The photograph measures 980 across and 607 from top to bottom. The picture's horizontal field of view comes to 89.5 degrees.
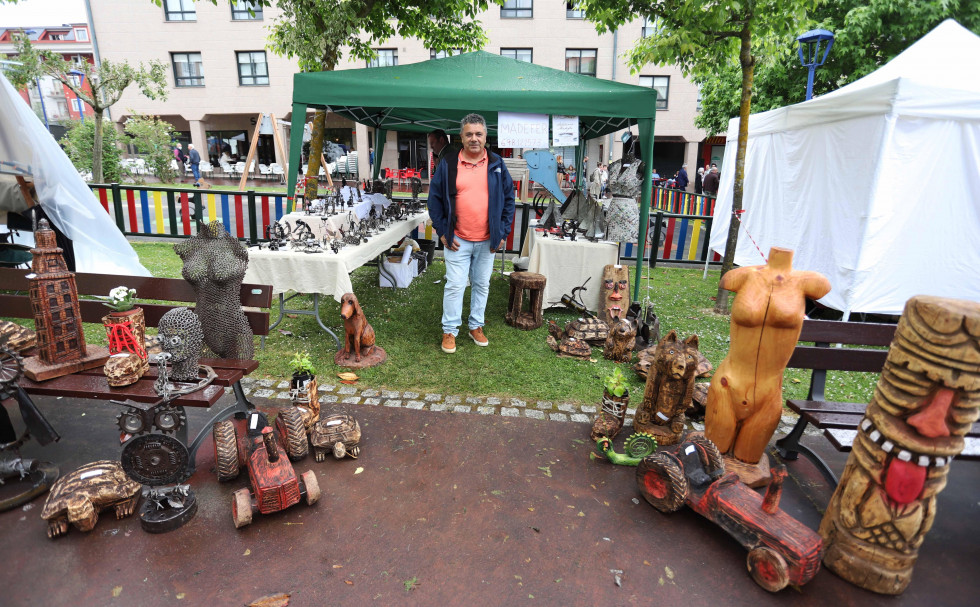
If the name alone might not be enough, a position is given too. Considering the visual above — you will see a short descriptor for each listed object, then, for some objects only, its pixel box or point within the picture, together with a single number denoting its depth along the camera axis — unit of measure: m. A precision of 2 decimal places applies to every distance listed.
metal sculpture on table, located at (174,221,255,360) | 3.04
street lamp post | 5.86
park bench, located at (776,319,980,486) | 2.75
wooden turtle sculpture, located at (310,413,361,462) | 2.88
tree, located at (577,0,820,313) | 5.16
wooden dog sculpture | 4.03
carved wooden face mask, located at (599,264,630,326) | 5.23
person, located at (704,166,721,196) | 17.45
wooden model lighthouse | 2.44
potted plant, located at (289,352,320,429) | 3.00
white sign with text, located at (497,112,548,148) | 5.09
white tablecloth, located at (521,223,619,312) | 5.59
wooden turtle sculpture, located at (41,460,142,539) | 2.21
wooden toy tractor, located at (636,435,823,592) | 2.02
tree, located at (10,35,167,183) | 12.28
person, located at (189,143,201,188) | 19.89
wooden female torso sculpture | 2.42
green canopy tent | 4.93
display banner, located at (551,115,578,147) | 5.17
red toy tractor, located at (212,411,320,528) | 2.34
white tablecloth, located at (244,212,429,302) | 4.24
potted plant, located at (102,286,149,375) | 2.54
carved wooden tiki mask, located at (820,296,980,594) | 1.78
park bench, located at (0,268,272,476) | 2.49
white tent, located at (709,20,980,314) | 4.54
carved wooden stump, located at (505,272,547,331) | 5.35
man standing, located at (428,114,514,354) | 4.28
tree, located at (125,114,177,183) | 18.12
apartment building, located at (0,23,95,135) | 30.17
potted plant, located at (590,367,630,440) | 3.13
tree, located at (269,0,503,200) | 6.49
